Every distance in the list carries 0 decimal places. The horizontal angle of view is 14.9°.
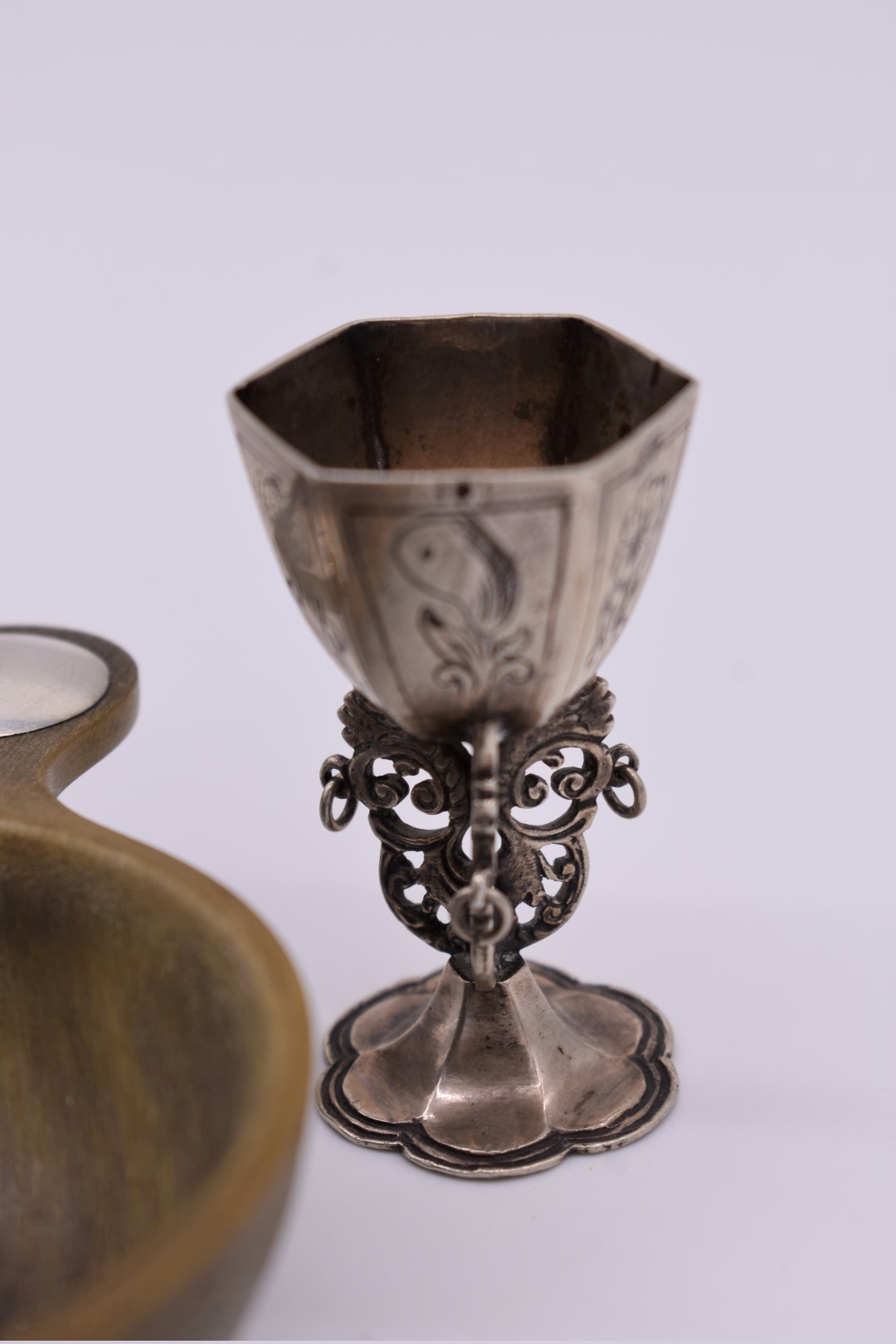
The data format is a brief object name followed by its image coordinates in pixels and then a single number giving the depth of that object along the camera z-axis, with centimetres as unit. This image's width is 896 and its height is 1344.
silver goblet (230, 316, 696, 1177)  33
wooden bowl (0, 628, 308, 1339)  31
